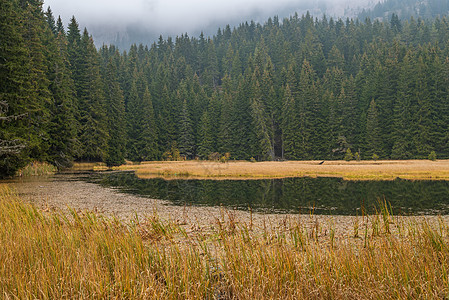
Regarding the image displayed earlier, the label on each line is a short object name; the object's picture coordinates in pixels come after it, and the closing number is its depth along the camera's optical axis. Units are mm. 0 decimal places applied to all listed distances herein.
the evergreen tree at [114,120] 64581
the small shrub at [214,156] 79831
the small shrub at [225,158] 74625
